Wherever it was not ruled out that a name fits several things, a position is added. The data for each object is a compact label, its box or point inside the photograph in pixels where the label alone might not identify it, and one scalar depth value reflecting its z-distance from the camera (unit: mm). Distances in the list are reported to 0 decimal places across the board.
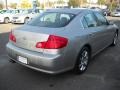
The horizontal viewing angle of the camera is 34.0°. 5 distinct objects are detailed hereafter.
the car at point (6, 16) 18728
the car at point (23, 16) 18333
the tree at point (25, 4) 52050
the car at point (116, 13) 33706
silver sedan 4043
